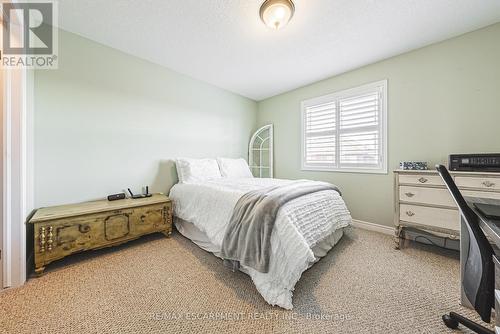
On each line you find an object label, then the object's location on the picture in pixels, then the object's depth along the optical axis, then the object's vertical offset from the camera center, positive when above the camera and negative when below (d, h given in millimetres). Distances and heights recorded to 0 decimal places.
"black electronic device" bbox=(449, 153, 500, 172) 1695 +39
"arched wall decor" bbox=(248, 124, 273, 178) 4086 +321
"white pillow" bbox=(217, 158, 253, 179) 3305 -41
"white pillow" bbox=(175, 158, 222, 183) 2844 -70
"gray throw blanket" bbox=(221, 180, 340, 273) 1438 -502
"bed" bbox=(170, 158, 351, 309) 1346 -552
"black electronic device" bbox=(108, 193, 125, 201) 2293 -382
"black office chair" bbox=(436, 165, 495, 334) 829 -439
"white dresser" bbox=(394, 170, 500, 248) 1702 -323
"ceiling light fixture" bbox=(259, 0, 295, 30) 1630 +1387
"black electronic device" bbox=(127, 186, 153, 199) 2459 -395
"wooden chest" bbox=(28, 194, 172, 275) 1643 -605
